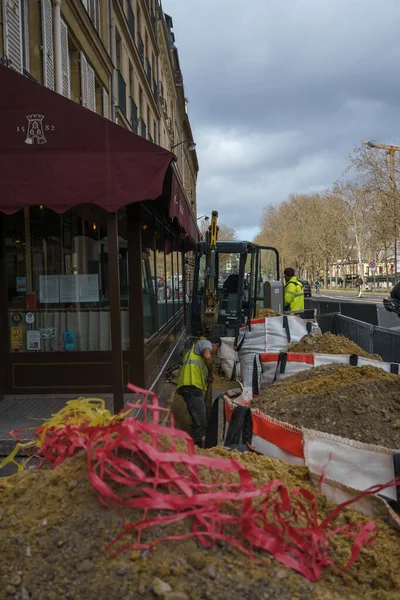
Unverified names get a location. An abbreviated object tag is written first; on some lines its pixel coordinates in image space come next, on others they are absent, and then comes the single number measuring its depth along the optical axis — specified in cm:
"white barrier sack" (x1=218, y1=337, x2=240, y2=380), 938
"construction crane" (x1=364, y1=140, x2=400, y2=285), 3769
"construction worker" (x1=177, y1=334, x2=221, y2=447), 621
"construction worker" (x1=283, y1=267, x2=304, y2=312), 1111
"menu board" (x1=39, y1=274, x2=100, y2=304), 673
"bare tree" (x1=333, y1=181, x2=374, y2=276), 5772
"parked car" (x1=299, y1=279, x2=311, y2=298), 3424
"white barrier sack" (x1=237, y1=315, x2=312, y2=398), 798
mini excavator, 1216
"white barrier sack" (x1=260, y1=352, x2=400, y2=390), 519
